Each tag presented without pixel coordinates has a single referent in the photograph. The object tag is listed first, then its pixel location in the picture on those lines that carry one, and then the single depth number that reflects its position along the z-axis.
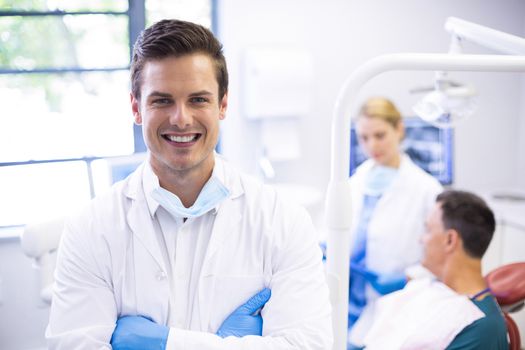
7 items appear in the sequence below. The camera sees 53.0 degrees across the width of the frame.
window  2.45
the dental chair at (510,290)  1.45
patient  1.34
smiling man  1.03
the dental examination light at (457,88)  1.17
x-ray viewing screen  2.81
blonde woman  1.99
